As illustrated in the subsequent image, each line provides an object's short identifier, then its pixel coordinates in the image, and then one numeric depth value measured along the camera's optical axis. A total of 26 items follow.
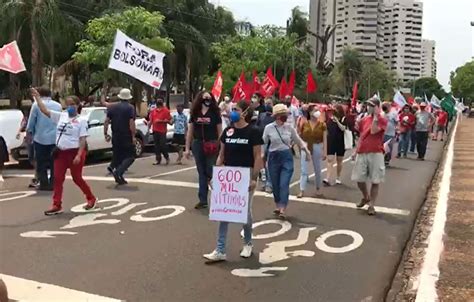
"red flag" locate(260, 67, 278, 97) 24.70
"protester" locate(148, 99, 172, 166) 15.57
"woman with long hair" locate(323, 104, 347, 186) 12.69
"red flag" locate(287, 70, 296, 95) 25.16
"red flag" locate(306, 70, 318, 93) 26.02
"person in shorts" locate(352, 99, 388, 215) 9.37
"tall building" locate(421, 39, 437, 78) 171.77
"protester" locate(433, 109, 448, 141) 32.31
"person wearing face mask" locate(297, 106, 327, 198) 11.13
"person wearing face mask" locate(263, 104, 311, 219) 8.72
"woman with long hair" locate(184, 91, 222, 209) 8.99
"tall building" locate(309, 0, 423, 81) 107.62
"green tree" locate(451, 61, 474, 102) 88.88
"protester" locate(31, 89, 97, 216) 8.73
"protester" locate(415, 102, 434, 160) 19.72
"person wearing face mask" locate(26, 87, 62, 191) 10.31
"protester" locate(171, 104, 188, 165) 16.50
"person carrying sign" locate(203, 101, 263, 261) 6.73
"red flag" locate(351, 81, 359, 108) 23.88
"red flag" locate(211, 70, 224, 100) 18.99
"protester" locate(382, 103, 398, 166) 15.94
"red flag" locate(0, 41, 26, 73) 11.59
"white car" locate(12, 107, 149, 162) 16.64
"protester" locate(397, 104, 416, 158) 19.42
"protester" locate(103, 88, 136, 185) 11.66
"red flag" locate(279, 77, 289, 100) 25.14
